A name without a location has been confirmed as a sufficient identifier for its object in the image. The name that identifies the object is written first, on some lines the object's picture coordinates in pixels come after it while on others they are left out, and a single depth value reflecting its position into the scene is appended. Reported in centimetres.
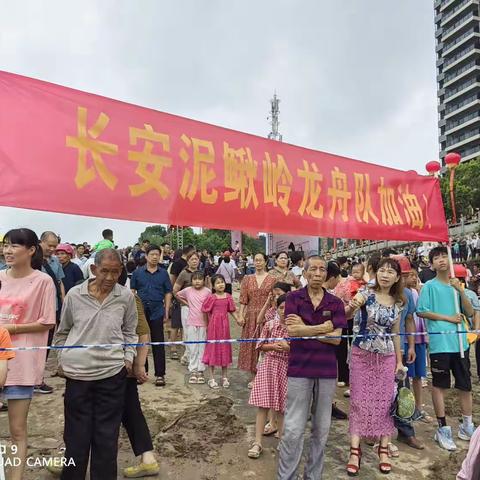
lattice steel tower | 4306
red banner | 260
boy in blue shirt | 374
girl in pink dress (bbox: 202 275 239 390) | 522
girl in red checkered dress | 343
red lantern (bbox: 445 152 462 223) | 448
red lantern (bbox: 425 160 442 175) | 480
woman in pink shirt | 246
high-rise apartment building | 5194
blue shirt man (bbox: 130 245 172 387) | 505
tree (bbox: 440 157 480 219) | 3284
